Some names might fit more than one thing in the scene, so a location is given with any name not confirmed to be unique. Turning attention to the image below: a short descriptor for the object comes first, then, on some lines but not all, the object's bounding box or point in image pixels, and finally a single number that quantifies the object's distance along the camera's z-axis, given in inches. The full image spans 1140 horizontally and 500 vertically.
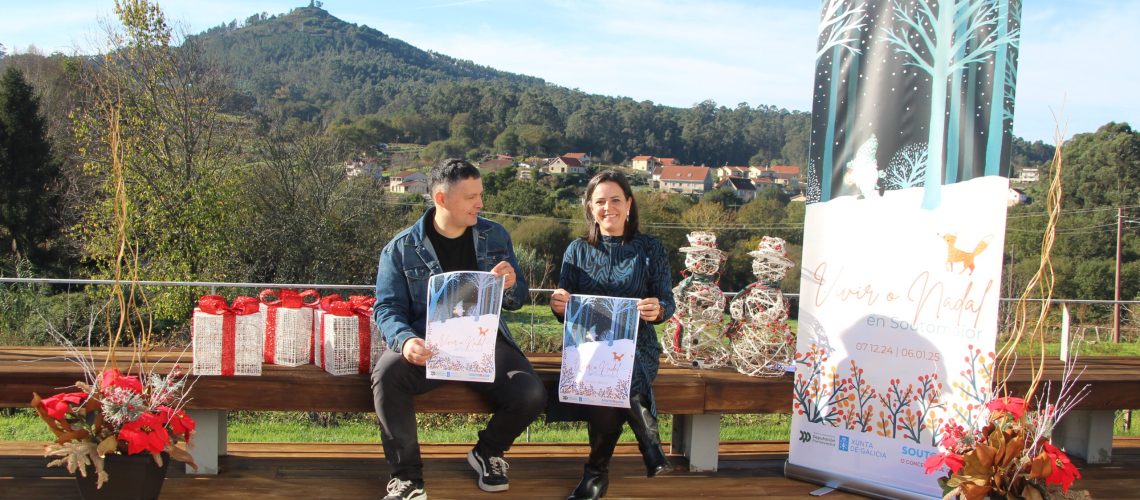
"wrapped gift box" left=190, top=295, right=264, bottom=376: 111.9
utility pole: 973.2
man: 107.0
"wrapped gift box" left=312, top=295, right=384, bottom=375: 115.3
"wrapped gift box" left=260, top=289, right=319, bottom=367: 119.2
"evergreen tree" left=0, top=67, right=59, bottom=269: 906.7
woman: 112.3
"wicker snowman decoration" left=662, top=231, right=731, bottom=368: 127.6
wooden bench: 110.7
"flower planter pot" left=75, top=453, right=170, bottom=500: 95.2
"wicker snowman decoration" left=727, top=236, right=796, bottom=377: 124.7
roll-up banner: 101.6
